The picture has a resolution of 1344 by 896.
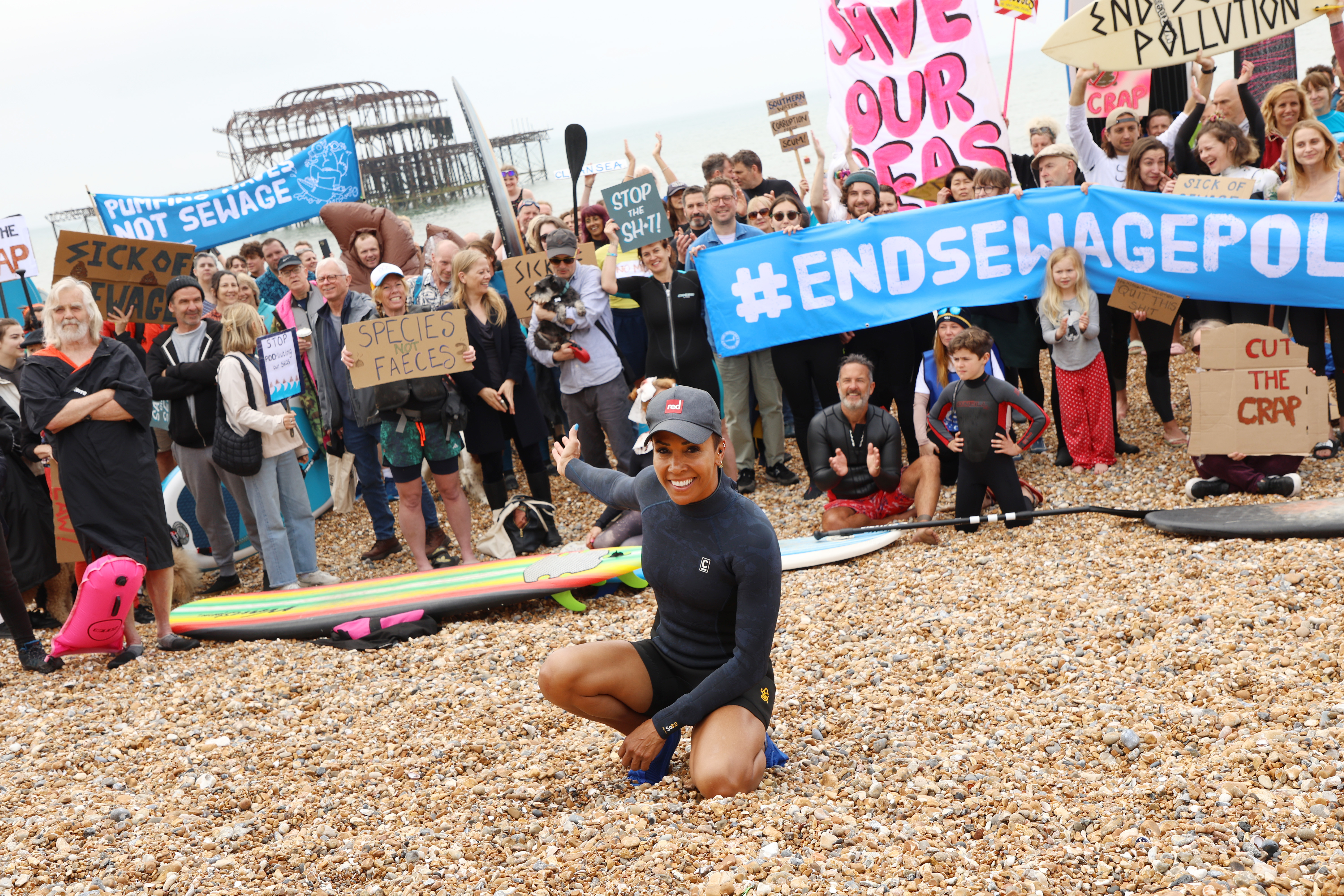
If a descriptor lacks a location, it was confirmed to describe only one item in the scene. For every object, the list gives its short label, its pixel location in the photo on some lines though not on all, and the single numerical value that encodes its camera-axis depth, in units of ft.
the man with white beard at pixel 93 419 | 17.16
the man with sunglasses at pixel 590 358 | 22.98
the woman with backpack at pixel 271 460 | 20.16
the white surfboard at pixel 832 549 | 19.71
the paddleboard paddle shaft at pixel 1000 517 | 19.04
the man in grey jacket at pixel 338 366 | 21.72
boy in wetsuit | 19.48
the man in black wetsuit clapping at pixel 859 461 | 20.58
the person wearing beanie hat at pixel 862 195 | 24.89
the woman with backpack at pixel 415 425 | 21.20
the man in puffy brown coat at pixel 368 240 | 26.05
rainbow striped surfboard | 19.03
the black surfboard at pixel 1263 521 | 16.76
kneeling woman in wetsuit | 10.26
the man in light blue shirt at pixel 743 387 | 24.67
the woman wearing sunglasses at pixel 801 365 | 24.66
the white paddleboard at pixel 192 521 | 23.86
